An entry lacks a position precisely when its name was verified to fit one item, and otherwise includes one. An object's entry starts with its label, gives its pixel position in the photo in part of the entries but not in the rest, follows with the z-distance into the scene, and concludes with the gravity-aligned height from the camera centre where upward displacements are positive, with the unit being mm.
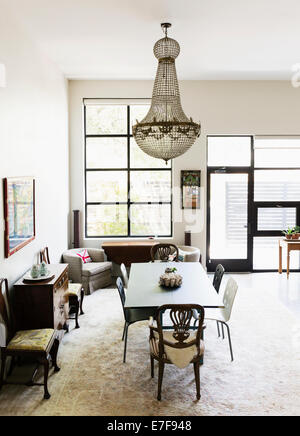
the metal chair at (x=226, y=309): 3992 -1107
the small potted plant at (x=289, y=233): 7148 -605
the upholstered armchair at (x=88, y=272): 6184 -1142
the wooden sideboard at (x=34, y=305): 3898 -1031
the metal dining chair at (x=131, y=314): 4013 -1169
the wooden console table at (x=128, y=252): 6805 -897
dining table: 3686 -919
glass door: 7500 -408
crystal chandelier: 3795 +716
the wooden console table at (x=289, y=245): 6988 -804
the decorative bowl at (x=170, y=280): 4109 -836
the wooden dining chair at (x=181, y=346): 3248 -1219
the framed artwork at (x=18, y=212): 3842 -135
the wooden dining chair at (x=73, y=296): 4898 -1218
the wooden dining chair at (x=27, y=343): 3393 -1244
